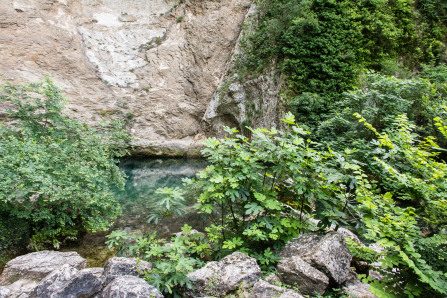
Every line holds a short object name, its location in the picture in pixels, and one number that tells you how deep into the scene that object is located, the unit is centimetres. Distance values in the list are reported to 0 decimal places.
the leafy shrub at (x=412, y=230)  224
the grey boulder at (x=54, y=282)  289
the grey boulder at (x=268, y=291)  263
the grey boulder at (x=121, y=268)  327
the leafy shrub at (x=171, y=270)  286
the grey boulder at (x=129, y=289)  255
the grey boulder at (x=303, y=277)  297
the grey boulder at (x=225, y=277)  292
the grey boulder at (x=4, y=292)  312
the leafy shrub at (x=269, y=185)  322
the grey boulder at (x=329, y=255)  312
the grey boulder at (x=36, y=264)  396
